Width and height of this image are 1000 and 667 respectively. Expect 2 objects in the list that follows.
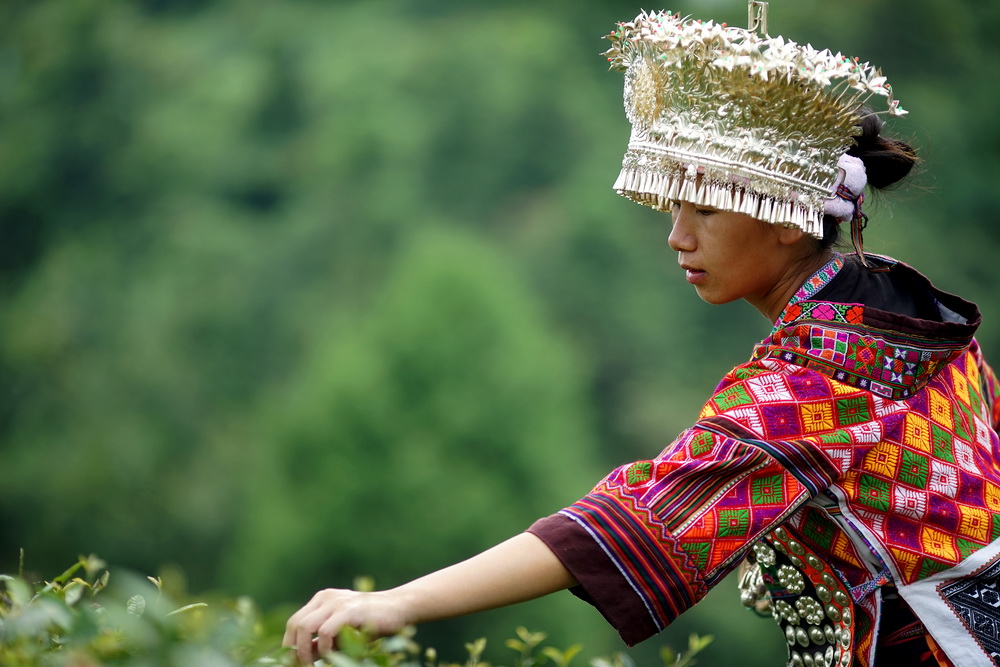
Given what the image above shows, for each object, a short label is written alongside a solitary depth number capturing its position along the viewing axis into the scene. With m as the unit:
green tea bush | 4.27
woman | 4.57
